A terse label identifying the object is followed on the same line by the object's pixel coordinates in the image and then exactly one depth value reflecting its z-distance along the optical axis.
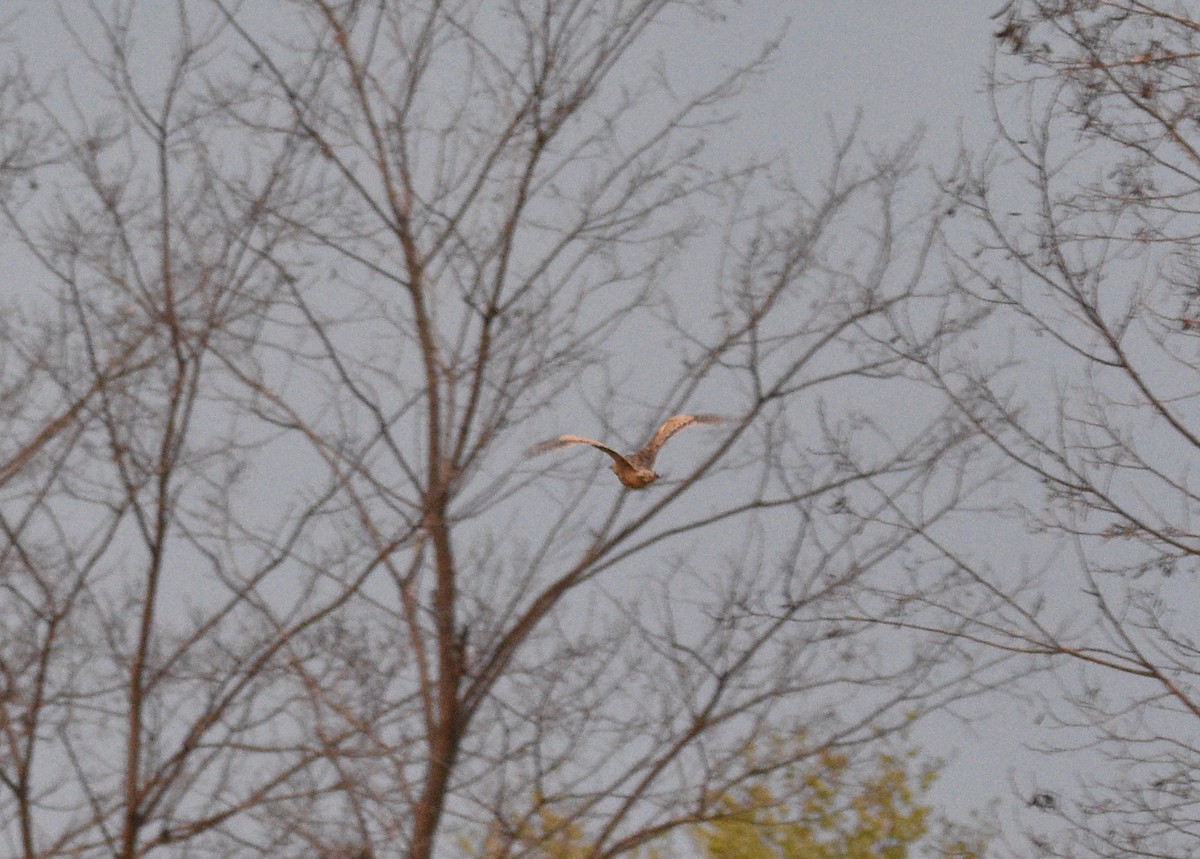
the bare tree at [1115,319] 12.23
